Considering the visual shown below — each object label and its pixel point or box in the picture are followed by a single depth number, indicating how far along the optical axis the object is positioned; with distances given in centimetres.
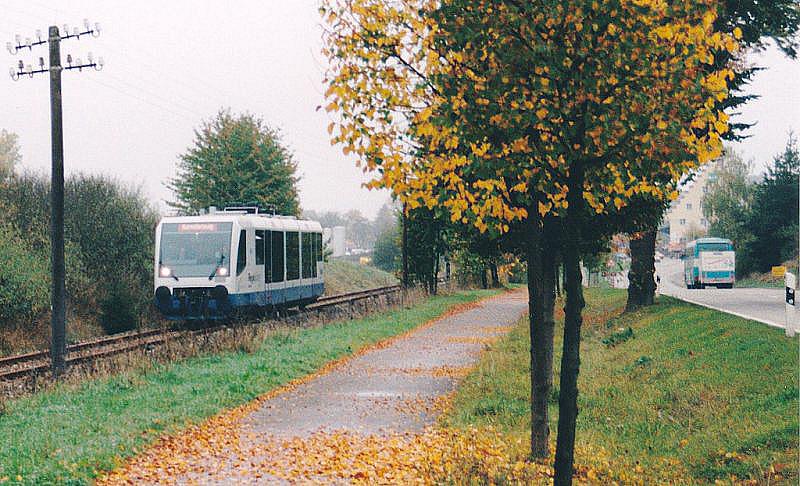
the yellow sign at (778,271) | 4709
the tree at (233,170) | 5488
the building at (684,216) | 14988
